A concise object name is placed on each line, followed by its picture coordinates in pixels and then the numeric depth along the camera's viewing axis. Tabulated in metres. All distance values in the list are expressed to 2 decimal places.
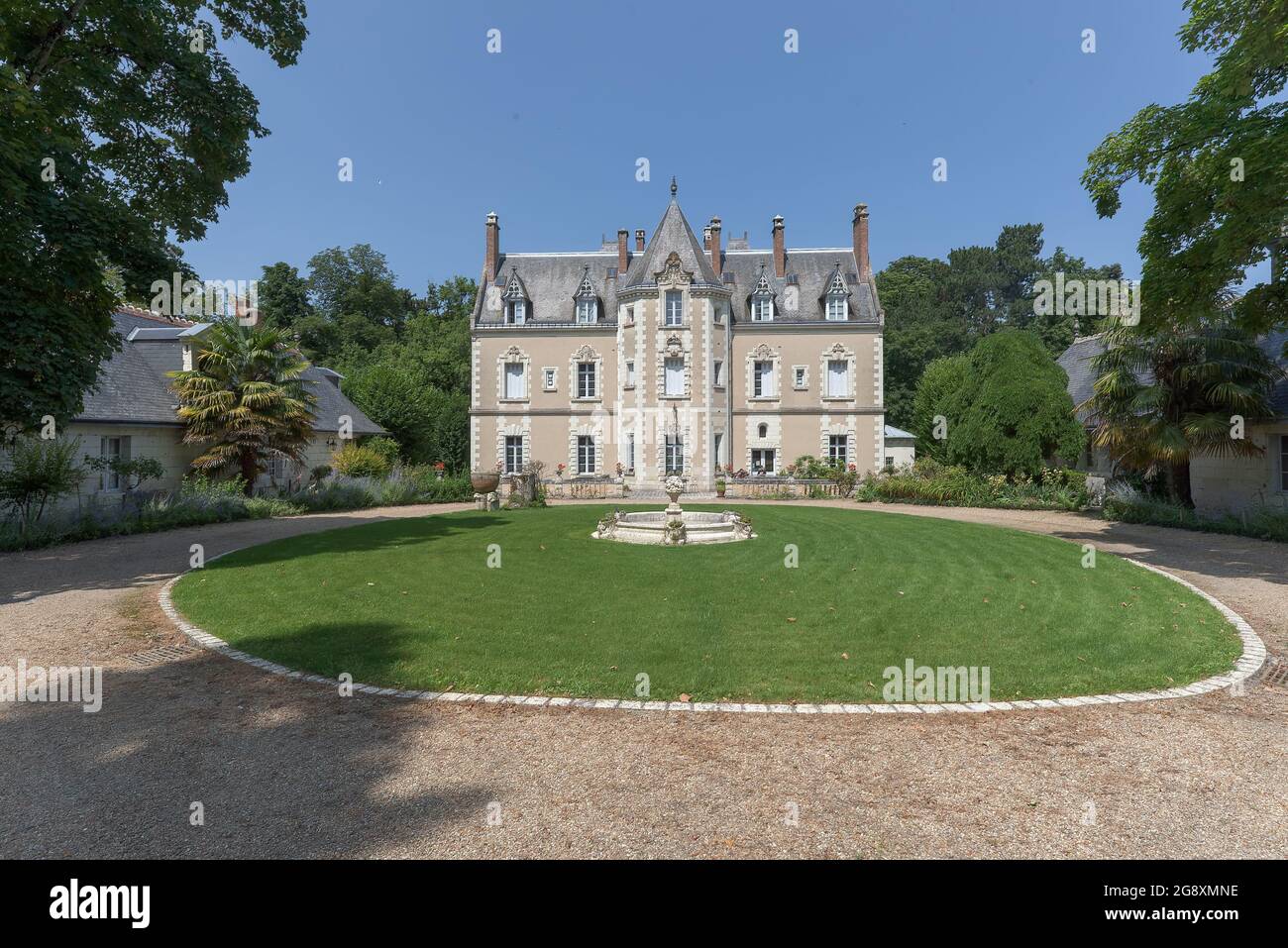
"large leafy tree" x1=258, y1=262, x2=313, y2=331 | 47.47
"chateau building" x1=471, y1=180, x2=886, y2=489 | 31.47
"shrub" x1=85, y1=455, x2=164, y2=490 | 17.86
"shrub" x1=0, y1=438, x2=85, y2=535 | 14.28
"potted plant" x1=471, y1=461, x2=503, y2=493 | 24.80
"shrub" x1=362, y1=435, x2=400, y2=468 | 27.10
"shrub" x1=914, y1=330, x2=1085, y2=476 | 21.70
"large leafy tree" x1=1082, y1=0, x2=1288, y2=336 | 9.58
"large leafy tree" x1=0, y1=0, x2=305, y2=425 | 9.34
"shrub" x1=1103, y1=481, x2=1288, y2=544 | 13.90
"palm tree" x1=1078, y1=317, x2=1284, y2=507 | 15.93
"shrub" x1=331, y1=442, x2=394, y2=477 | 25.00
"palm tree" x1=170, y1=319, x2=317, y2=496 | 19.78
